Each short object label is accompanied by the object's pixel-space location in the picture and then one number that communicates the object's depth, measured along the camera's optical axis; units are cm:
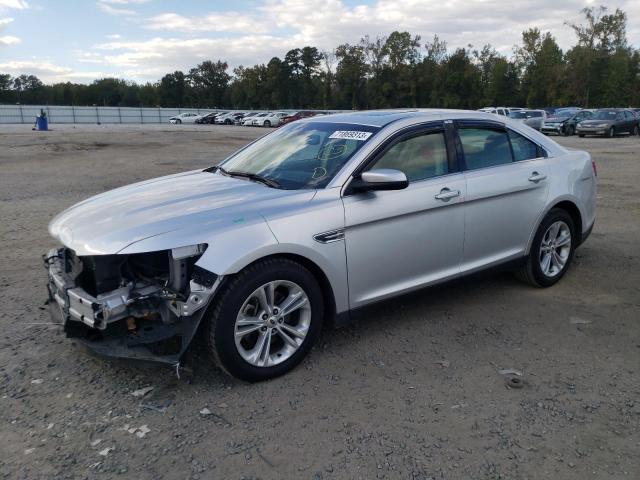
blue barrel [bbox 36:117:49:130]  3912
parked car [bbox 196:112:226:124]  6450
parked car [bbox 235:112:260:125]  5896
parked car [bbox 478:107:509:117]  3404
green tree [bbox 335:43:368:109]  9094
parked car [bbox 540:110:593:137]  3309
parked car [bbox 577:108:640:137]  3065
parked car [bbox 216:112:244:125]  6303
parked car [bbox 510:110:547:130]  3246
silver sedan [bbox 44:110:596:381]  329
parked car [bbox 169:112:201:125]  6581
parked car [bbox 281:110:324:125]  4793
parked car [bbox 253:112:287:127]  5384
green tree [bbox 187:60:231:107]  11406
